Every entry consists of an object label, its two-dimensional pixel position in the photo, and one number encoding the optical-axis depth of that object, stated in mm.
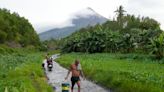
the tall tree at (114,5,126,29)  68478
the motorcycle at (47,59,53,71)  26433
